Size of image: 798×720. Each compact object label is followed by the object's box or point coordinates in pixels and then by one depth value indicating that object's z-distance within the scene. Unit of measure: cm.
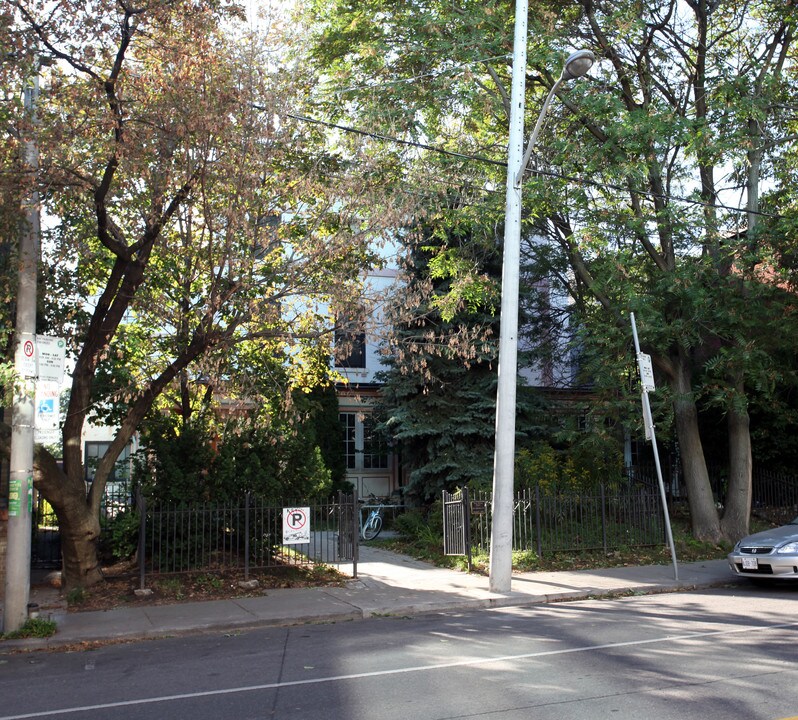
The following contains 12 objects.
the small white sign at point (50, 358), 1000
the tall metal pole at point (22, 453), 973
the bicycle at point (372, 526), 2039
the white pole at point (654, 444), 1309
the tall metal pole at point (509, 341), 1216
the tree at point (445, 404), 1942
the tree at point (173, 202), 1061
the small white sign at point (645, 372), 1317
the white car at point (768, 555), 1164
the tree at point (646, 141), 1434
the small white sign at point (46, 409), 1002
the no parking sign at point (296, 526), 1297
